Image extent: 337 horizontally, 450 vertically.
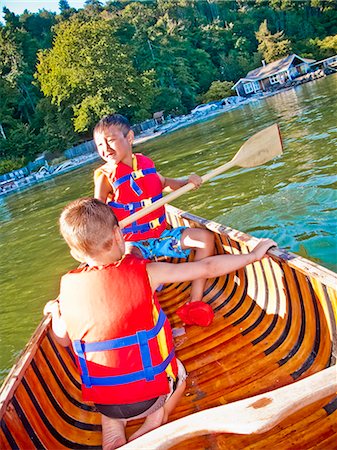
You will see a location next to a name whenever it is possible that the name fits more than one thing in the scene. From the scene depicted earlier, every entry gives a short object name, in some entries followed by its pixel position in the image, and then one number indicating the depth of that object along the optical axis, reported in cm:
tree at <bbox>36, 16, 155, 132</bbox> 3506
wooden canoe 116
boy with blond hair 172
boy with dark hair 303
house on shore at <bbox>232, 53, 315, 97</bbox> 4519
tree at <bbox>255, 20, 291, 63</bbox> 4978
